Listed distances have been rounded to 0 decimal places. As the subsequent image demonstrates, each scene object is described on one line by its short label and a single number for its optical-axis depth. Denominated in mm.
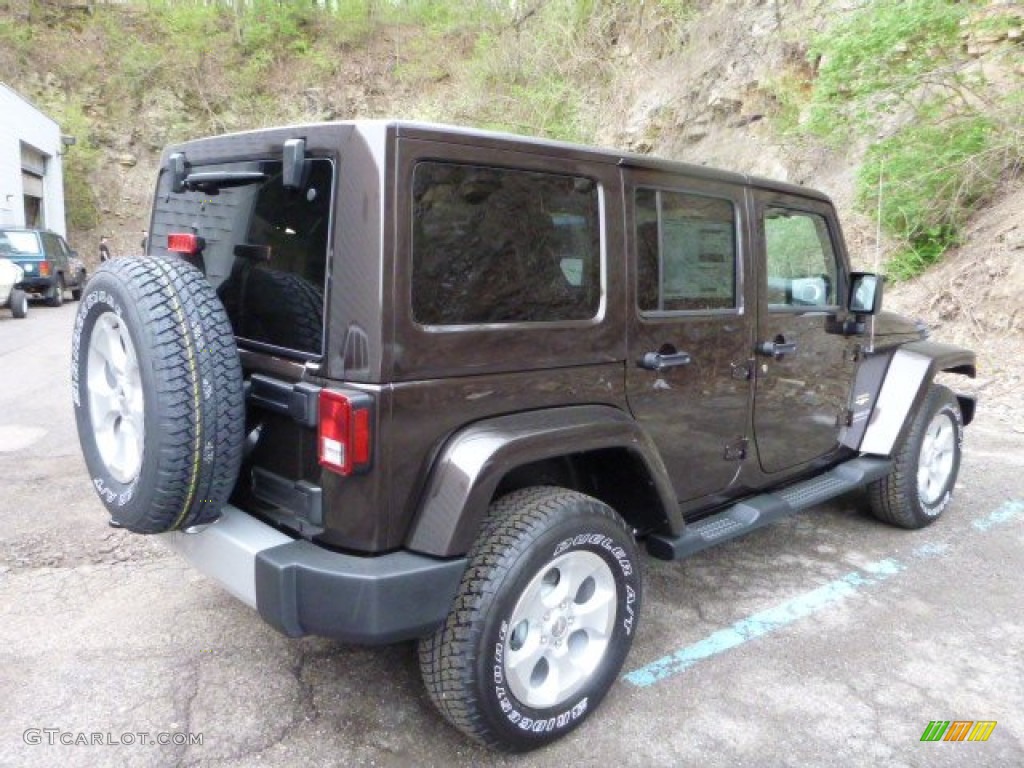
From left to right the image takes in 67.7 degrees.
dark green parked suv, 15734
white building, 21281
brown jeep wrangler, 2146
